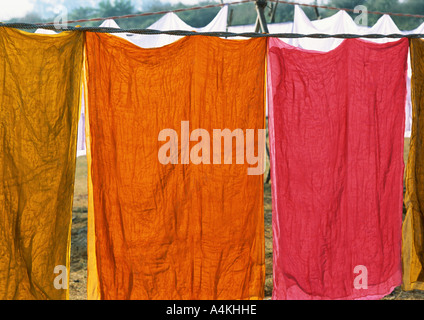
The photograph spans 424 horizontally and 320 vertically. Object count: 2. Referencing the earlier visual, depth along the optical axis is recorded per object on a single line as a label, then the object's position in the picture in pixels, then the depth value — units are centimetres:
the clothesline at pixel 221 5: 587
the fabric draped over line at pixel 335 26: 605
